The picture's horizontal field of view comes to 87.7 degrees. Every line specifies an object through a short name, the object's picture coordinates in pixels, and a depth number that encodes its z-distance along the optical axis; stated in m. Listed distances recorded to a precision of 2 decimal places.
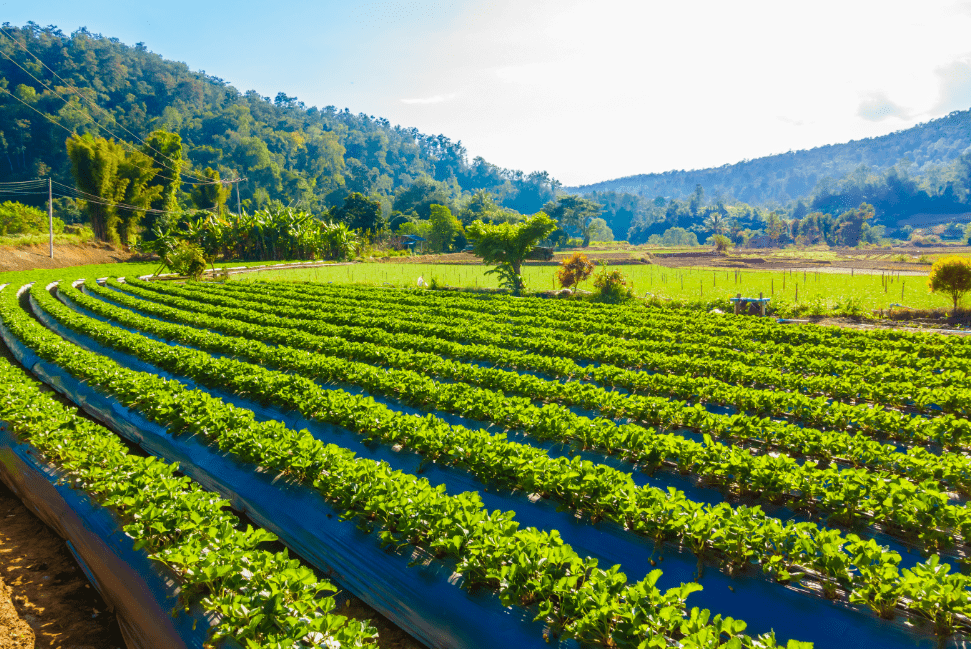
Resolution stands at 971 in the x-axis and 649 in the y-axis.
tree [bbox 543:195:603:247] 101.50
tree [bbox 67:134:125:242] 48.91
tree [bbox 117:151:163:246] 52.50
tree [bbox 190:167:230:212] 63.75
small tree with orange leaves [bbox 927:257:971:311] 17.66
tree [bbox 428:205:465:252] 64.31
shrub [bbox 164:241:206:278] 34.31
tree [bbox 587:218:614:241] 142.25
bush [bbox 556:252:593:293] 25.64
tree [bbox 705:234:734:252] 65.04
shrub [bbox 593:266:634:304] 23.53
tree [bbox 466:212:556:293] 26.91
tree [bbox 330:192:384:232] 68.56
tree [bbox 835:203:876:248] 109.31
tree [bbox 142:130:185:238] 58.03
